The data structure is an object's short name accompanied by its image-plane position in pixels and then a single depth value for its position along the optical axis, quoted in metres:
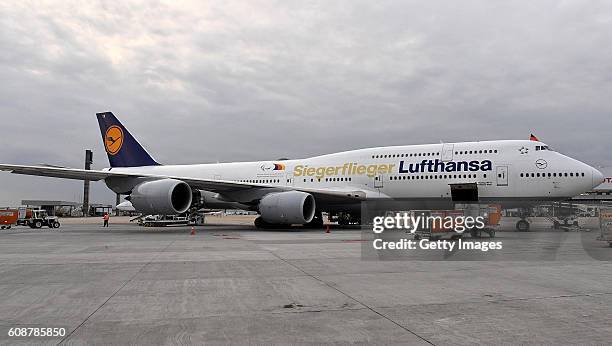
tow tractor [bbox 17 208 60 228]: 29.52
